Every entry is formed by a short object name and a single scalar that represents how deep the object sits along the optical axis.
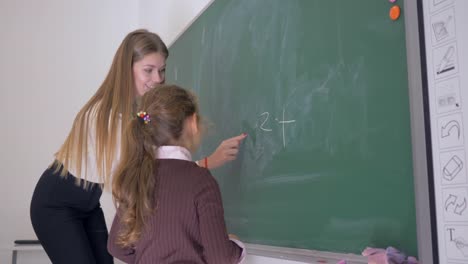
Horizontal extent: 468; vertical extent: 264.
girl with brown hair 1.56
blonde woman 1.91
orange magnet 1.29
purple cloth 1.18
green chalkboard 1.31
